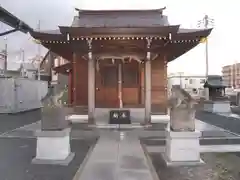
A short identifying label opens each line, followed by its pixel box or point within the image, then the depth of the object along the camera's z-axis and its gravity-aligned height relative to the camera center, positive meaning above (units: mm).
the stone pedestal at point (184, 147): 3775 -1248
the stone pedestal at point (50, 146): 3875 -1236
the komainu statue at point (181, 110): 3841 -462
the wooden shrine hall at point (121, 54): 6659 +1520
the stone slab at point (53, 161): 3738 -1542
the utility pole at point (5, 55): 22588 +4528
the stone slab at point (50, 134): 3885 -973
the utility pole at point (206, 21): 25064 +9828
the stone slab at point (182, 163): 3696 -1560
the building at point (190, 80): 22882 +1297
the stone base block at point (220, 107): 12057 -1238
